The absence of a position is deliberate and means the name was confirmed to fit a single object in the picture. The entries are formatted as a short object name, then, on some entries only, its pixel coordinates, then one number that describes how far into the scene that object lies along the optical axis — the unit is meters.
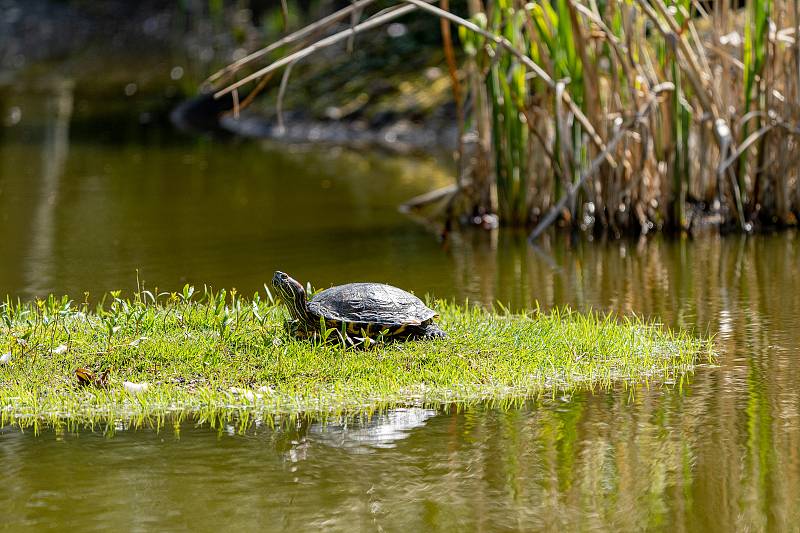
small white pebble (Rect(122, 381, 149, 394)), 11.31
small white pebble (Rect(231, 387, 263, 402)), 11.27
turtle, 12.41
